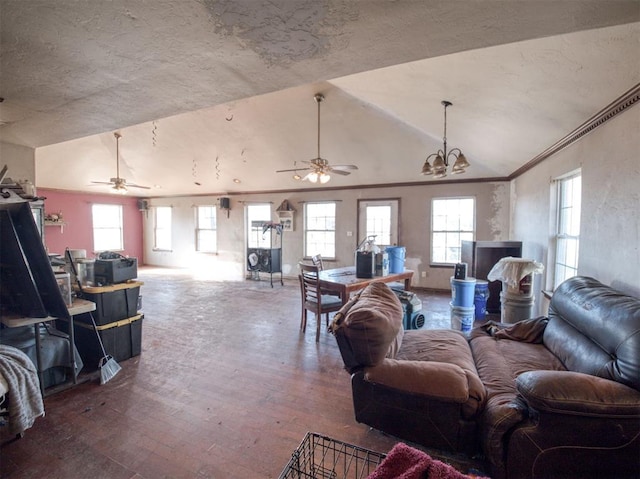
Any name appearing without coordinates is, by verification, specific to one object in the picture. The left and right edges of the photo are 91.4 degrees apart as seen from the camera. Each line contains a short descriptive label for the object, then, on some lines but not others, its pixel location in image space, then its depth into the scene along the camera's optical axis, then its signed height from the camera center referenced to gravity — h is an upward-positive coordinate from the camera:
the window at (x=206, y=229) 8.95 -0.11
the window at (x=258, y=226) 8.16 -0.01
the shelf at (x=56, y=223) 7.44 +0.03
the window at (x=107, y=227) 8.69 -0.07
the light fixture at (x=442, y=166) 3.30 +0.65
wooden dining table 3.53 -0.64
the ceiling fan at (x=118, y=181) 5.79 +0.81
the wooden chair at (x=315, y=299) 3.70 -0.92
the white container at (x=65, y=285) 2.59 -0.51
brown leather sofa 1.43 -0.89
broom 2.75 -1.26
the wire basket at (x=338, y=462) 1.74 -1.39
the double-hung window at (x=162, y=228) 9.57 -0.10
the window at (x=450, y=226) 6.20 +0.02
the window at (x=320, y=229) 7.39 -0.07
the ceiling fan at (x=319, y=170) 4.20 +0.76
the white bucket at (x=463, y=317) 3.78 -1.10
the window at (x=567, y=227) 3.16 +0.01
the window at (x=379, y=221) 6.70 +0.12
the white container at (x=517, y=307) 3.42 -0.88
